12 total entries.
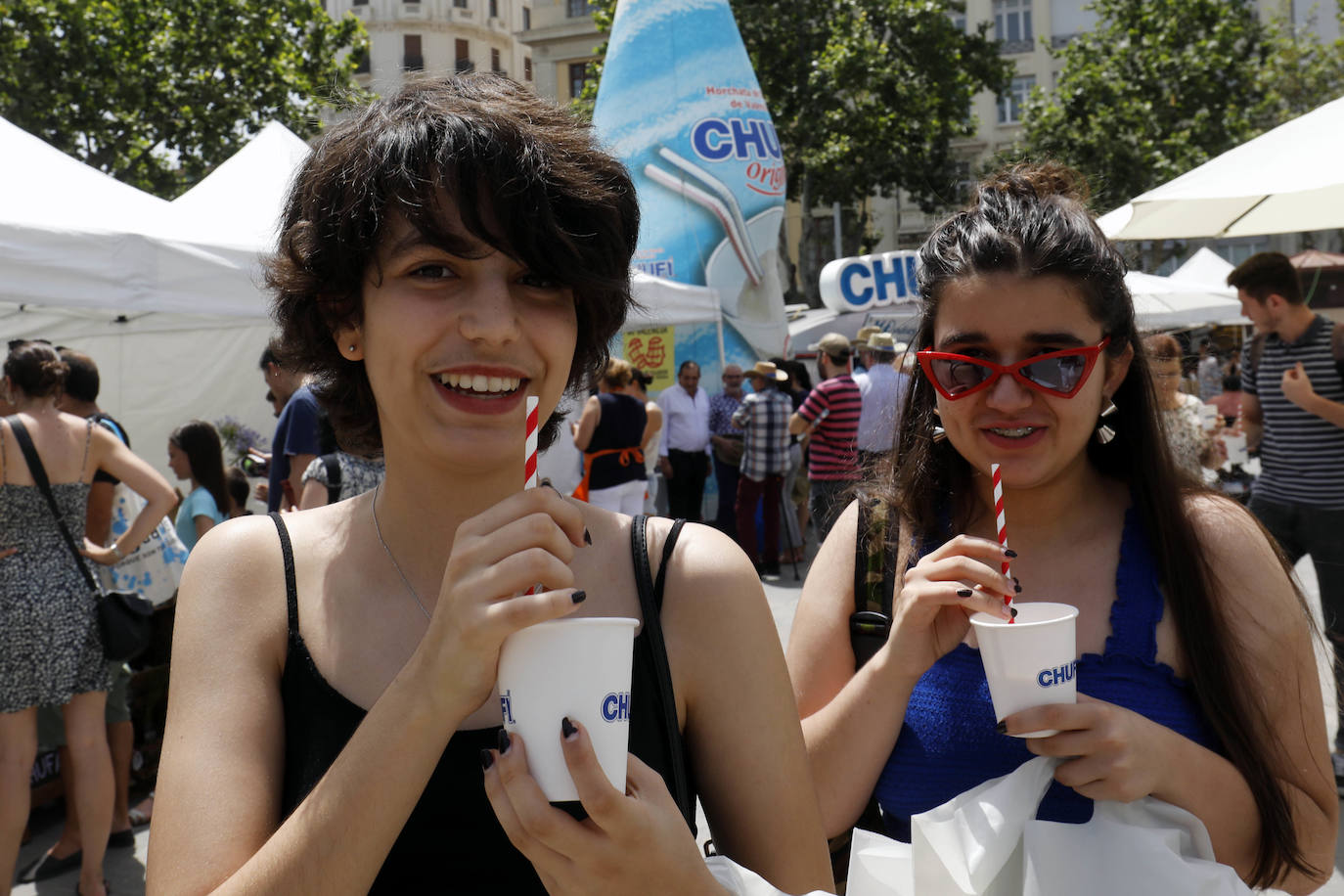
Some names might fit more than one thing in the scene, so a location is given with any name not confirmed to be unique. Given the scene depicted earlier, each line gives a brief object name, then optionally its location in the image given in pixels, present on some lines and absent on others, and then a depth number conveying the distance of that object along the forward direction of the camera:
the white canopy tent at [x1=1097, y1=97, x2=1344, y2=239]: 4.24
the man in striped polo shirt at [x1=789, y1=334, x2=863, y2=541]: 9.09
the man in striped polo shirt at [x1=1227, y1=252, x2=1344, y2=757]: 4.89
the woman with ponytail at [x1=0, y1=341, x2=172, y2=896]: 4.12
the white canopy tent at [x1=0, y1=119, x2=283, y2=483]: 4.66
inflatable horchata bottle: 13.88
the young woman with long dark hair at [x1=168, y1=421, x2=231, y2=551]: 5.73
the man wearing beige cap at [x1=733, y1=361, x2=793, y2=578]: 9.91
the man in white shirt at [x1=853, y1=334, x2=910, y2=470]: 9.13
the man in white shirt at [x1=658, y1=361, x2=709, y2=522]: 11.20
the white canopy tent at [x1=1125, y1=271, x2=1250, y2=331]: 18.20
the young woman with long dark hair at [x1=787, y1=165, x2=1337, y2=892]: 1.68
